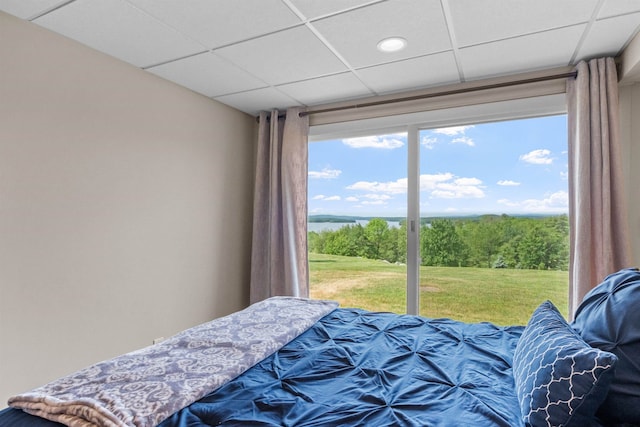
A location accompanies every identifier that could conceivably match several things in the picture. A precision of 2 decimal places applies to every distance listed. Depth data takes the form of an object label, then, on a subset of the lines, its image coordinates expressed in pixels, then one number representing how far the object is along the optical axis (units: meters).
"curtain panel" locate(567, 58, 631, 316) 2.16
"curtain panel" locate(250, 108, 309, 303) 3.17
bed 0.86
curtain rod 2.41
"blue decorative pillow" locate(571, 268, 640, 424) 0.88
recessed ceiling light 2.02
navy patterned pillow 0.81
